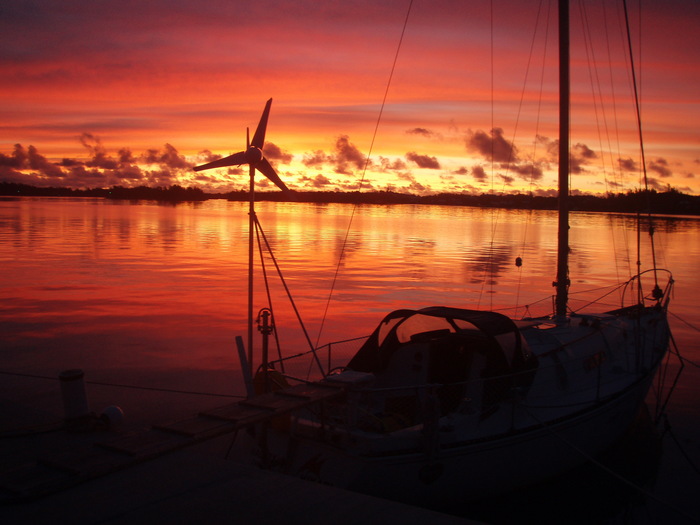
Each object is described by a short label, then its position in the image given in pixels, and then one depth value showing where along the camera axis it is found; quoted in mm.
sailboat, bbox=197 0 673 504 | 9219
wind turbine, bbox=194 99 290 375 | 13211
